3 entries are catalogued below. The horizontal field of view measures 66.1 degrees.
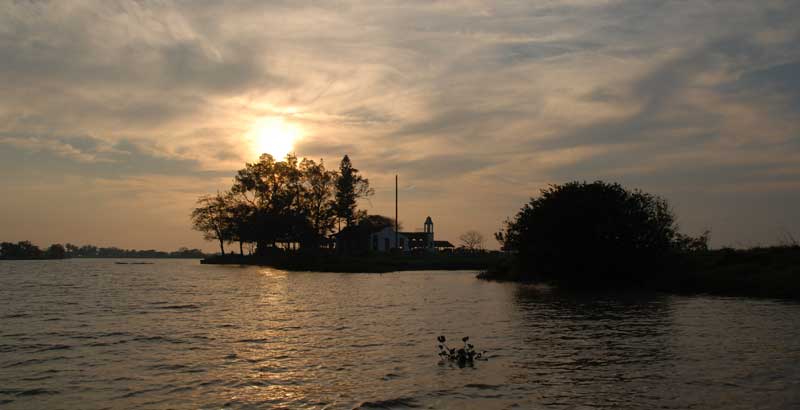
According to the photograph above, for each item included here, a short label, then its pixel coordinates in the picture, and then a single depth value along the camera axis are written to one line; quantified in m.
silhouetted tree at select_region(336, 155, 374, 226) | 125.44
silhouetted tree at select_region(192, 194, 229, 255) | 123.19
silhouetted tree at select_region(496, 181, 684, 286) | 48.38
